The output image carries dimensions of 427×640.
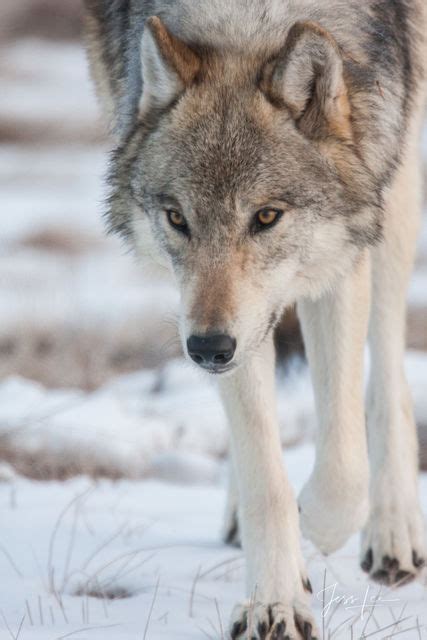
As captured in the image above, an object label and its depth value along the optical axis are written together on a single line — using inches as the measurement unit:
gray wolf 237.9
